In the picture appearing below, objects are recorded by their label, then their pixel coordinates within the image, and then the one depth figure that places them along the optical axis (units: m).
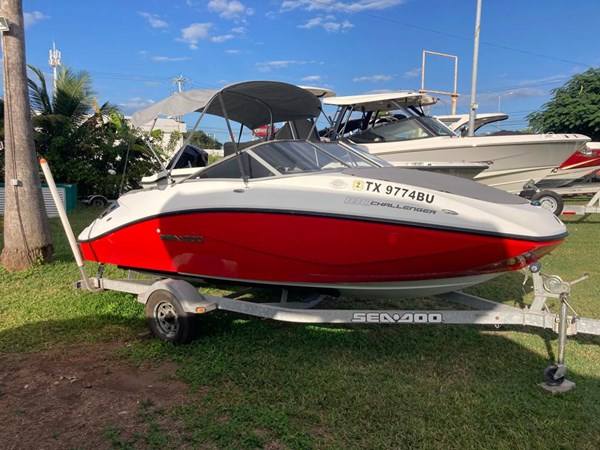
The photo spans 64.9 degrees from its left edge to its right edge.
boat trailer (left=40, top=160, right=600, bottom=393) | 3.20
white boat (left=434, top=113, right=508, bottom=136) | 14.19
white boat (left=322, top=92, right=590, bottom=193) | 8.88
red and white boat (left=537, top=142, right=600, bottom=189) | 11.91
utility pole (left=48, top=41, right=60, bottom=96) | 42.65
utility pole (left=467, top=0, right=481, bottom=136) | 12.90
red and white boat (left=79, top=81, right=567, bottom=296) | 3.16
